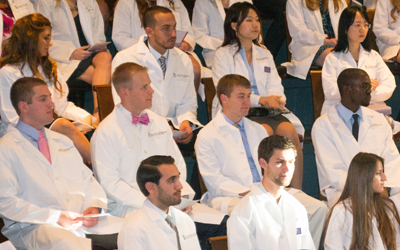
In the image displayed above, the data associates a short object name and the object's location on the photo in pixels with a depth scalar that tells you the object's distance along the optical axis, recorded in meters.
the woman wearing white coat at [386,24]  9.98
